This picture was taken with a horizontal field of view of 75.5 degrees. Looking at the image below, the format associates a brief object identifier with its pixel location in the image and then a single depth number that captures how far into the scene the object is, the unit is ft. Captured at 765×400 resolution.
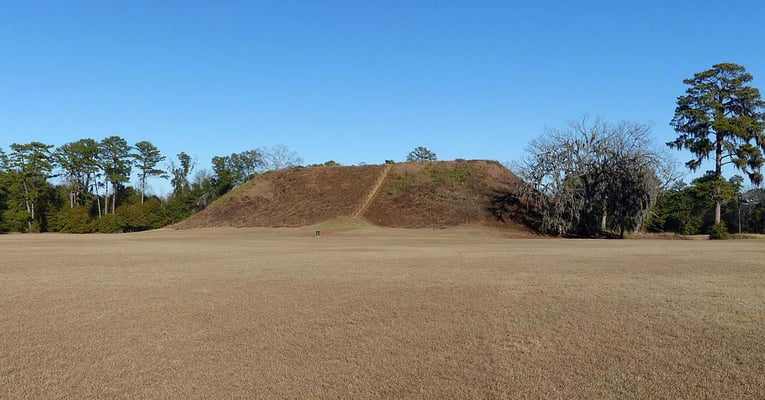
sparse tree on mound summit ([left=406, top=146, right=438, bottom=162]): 371.76
